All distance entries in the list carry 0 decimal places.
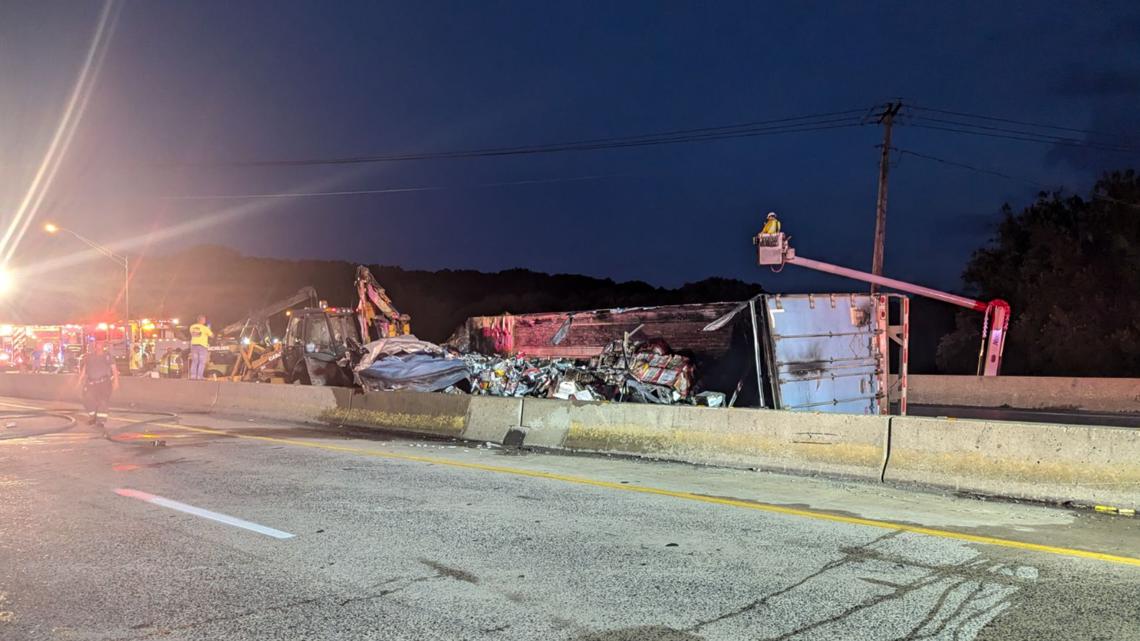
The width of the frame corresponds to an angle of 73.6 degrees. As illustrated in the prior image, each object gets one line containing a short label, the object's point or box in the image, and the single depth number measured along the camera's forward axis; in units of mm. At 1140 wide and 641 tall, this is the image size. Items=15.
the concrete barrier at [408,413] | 13305
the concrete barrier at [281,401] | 15797
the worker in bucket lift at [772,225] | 19019
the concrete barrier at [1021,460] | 7062
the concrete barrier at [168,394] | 19406
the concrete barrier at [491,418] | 12344
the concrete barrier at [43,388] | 24188
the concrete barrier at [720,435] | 8766
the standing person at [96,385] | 14570
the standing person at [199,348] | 23438
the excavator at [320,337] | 19453
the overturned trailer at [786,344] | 12328
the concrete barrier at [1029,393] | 18406
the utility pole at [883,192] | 24812
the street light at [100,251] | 26344
